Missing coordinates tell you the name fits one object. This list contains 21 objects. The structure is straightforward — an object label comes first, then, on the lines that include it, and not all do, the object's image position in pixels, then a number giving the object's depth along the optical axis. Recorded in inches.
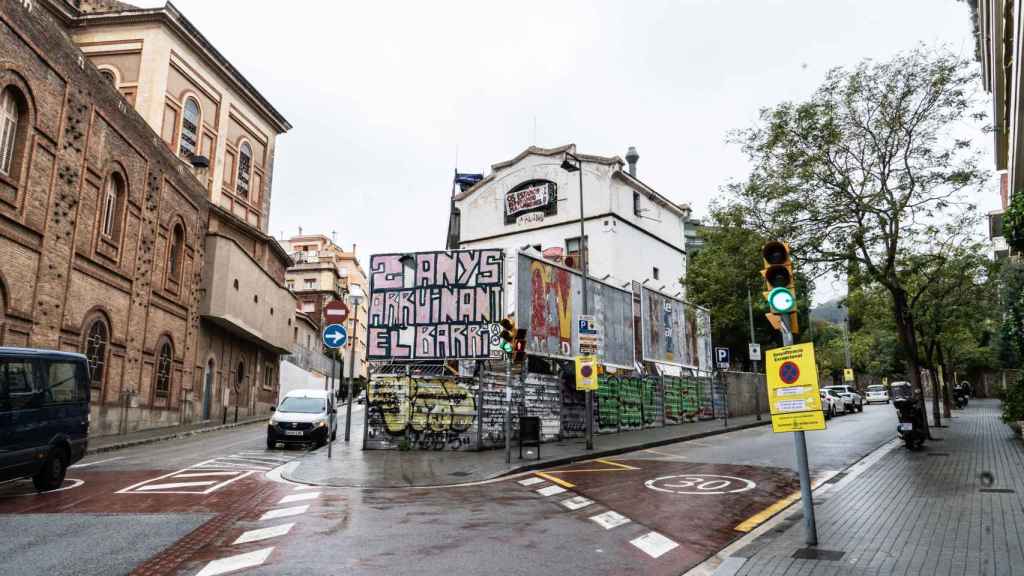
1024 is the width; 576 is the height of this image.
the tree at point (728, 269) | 769.6
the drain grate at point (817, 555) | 246.8
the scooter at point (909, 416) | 627.5
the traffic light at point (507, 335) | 589.9
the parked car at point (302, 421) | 743.7
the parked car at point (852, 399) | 1464.1
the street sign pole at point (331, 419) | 637.4
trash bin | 604.4
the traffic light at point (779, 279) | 279.1
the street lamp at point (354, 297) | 827.4
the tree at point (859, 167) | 703.1
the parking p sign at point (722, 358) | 1112.2
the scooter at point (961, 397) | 1588.1
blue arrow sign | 606.9
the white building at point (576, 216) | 1391.5
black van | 381.1
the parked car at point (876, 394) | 1967.3
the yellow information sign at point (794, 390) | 267.3
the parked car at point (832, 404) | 1315.2
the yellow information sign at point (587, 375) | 676.1
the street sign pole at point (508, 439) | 577.0
